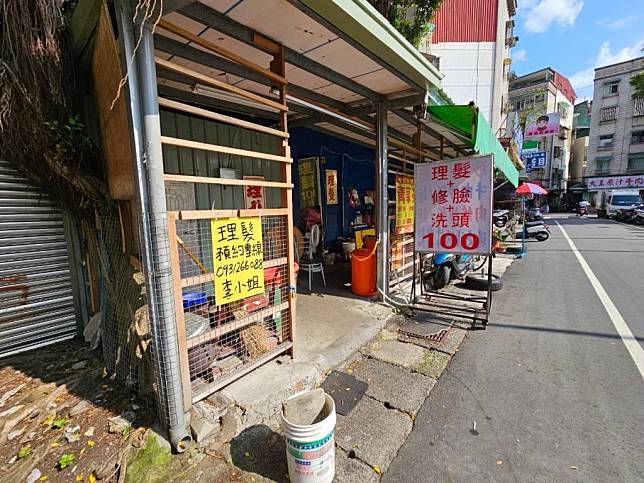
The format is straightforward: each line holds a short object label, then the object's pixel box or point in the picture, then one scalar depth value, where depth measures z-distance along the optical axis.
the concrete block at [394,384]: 2.90
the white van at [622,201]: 22.61
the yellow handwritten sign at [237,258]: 2.55
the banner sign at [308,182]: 7.39
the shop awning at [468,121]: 4.32
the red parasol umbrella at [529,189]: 11.51
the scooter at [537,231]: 13.45
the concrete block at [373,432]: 2.32
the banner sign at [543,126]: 21.56
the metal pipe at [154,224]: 2.07
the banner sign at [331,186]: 7.96
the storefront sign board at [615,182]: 30.67
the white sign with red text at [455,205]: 4.23
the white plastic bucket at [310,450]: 1.92
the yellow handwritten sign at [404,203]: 5.77
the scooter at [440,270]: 6.00
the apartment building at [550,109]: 32.78
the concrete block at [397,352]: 3.59
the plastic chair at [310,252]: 5.82
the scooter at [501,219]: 15.09
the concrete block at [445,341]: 3.88
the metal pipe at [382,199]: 4.85
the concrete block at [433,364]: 3.37
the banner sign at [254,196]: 5.24
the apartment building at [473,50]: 18.17
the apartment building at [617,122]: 30.58
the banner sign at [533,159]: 22.39
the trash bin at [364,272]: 5.30
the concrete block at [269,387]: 2.58
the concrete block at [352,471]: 2.12
